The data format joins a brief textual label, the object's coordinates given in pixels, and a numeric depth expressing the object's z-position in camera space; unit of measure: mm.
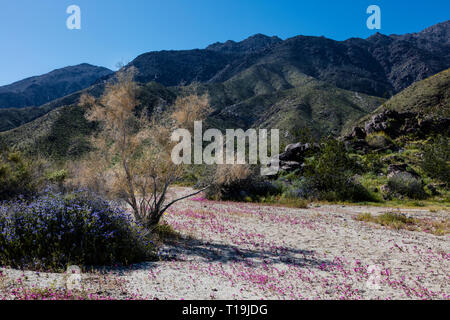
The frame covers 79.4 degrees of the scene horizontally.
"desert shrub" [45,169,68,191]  15592
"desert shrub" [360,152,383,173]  21312
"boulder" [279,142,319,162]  24534
